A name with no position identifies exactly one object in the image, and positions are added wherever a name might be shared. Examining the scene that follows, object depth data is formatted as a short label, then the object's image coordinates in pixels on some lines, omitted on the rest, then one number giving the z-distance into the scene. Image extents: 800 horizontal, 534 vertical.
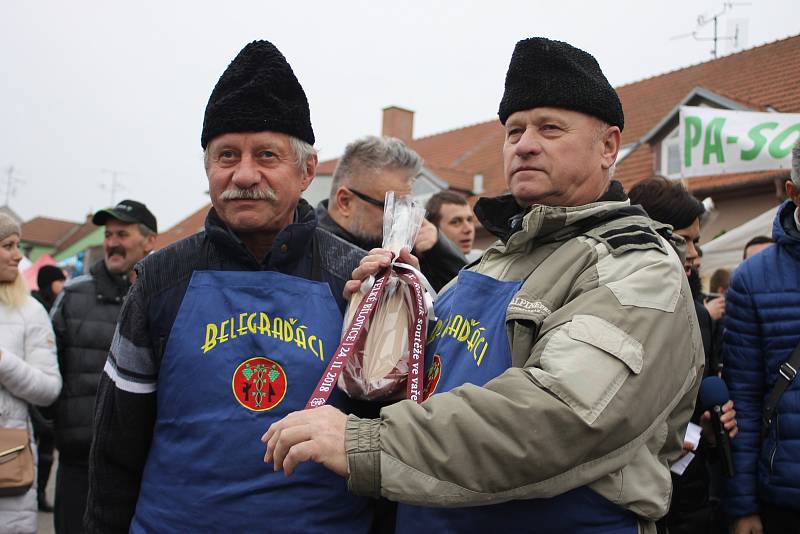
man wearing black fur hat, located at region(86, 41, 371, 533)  2.05
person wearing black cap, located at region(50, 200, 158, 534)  4.24
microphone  3.07
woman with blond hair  3.82
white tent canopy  6.80
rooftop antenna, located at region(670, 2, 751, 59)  22.83
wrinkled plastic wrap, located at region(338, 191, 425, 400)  2.10
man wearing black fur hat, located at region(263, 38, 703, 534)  1.52
